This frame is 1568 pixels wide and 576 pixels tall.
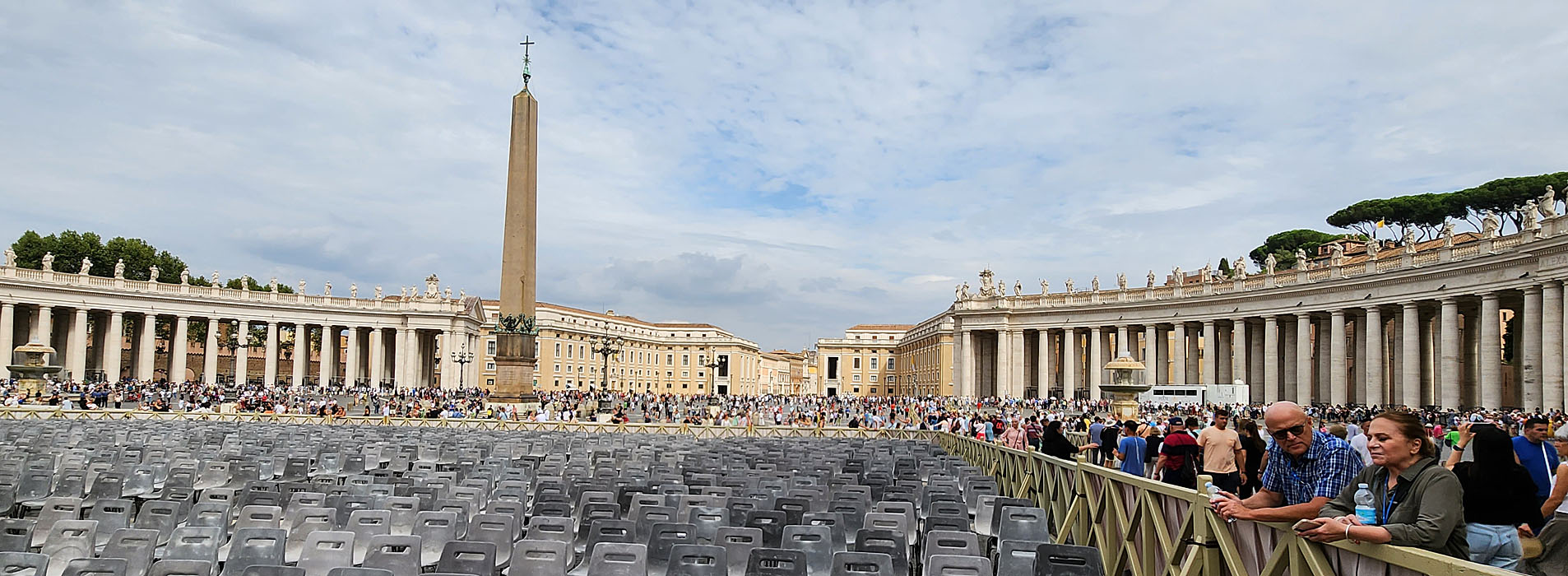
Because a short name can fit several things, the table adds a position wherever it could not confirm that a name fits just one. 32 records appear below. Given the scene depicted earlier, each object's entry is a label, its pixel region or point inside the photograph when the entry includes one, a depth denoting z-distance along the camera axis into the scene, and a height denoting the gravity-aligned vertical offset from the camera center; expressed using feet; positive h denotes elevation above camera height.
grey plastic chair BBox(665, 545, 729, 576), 21.01 -4.38
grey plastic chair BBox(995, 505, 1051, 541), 28.50 -4.71
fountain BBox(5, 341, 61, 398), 150.72 -3.21
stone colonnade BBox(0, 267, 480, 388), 228.84 +5.76
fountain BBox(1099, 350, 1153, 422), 134.10 -3.51
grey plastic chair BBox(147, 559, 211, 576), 19.16 -4.16
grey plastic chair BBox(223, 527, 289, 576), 21.95 -4.28
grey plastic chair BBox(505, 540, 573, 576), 22.02 -4.48
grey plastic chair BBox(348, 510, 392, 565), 25.70 -4.51
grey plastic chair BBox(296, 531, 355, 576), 21.97 -4.43
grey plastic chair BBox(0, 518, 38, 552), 23.50 -4.52
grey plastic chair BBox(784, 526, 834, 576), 23.44 -4.46
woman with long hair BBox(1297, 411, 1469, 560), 13.80 -1.97
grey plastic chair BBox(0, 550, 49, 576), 18.49 -3.95
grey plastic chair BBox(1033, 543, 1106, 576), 21.29 -4.27
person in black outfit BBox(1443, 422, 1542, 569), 15.57 -2.16
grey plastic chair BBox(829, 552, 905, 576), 21.17 -4.31
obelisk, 113.09 +13.47
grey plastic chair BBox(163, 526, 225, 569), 22.57 -4.45
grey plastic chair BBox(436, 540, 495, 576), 21.89 -4.47
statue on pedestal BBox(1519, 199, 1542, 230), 140.77 +20.87
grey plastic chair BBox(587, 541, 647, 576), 21.08 -4.31
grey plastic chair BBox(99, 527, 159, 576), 21.26 -4.24
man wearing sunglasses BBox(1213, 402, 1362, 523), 19.13 -1.95
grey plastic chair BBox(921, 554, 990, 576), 20.54 -4.21
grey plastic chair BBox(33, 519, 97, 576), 24.40 -4.69
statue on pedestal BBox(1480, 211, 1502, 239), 148.77 +20.64
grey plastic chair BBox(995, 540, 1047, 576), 22.76 -4.53
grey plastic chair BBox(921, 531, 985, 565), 23.15 -4.35
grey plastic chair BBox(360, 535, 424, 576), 22.04 -4.45
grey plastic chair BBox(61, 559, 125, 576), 18.47 -4.02
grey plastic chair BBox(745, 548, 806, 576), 20.83 -4.26
